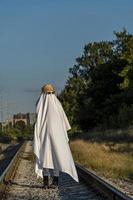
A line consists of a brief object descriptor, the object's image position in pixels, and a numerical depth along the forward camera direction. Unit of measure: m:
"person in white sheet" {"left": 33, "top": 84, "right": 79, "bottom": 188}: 12.64
